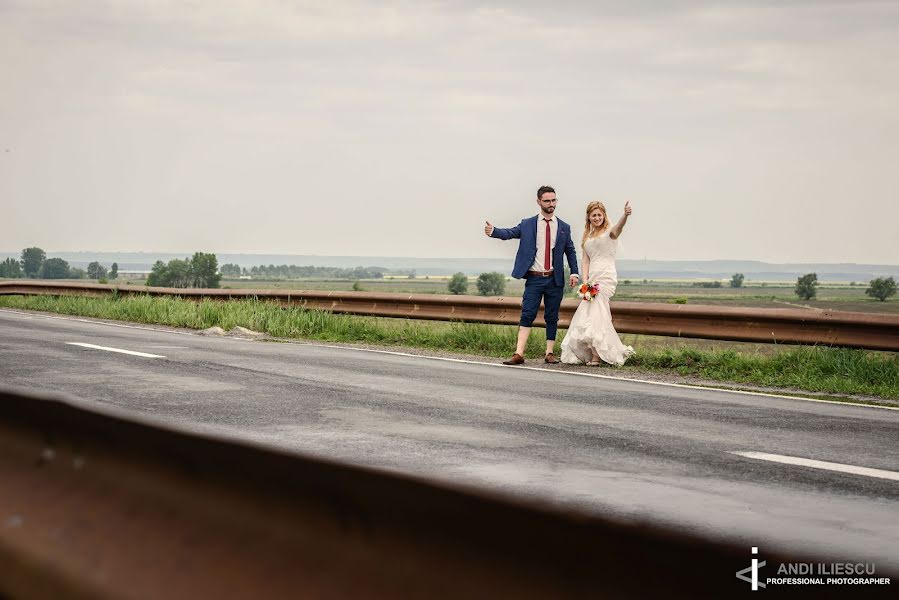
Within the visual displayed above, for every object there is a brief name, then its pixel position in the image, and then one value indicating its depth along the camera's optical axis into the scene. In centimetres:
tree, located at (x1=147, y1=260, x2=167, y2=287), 16704
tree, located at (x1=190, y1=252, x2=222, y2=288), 18850
